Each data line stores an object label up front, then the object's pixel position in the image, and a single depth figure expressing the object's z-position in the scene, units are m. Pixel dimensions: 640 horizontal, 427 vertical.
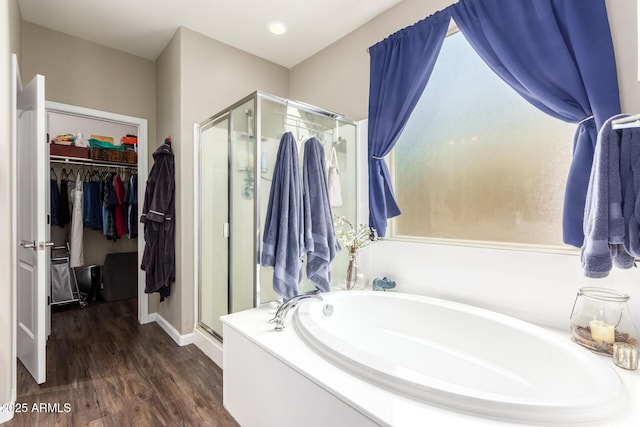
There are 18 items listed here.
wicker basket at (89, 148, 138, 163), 3.61
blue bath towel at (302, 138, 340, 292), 2.01
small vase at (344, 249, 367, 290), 2.36
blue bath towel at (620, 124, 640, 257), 1.13
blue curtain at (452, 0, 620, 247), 1.37
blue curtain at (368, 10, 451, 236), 1.99
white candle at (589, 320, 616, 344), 1.28
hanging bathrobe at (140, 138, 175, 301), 2.65
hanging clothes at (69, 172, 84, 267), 3.62
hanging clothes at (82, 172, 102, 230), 3.72
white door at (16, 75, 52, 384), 1.88
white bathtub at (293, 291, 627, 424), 0.89
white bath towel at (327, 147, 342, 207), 2.37
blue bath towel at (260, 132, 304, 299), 1.88
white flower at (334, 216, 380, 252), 2.36
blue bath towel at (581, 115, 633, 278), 1.17
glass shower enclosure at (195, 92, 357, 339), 2.03
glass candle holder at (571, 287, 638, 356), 1.28
